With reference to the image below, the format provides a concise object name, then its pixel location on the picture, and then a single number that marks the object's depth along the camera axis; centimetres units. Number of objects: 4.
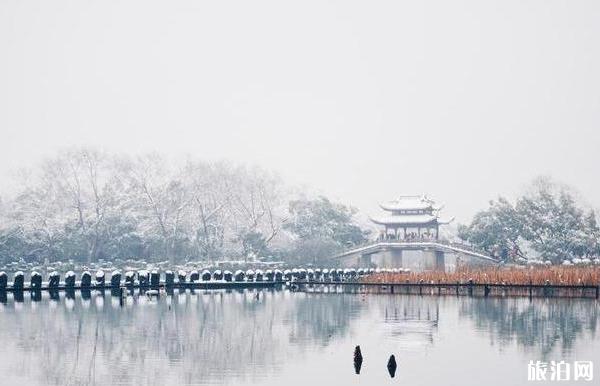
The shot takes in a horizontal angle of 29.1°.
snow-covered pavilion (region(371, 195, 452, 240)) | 13612
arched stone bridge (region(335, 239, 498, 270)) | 11006
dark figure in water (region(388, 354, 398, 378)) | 3078
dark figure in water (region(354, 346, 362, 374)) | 3127
